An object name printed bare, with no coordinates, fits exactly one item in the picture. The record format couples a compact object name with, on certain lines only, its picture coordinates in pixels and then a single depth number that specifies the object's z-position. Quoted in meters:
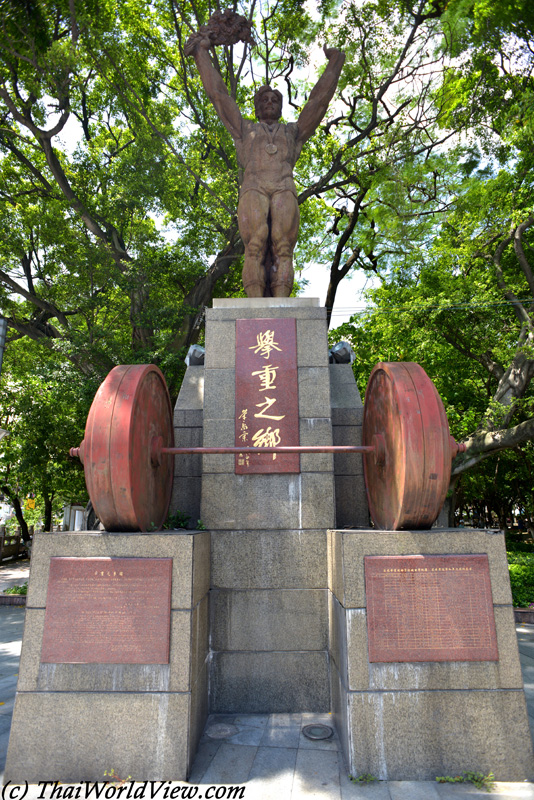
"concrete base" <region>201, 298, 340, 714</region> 4.27
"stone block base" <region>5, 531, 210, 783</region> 3.13
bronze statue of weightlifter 6.09
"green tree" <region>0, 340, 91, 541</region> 11.11
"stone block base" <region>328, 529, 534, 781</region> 3.11
